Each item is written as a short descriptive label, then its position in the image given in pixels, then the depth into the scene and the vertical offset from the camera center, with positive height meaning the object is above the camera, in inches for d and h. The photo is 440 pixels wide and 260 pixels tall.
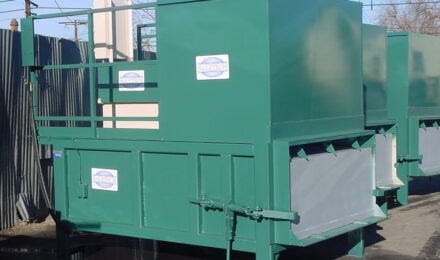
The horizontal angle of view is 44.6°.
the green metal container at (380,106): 267.9 -4.2
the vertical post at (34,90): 204.5 +5.3
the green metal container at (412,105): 290.7 -4.7
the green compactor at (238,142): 155.1 -12.9
